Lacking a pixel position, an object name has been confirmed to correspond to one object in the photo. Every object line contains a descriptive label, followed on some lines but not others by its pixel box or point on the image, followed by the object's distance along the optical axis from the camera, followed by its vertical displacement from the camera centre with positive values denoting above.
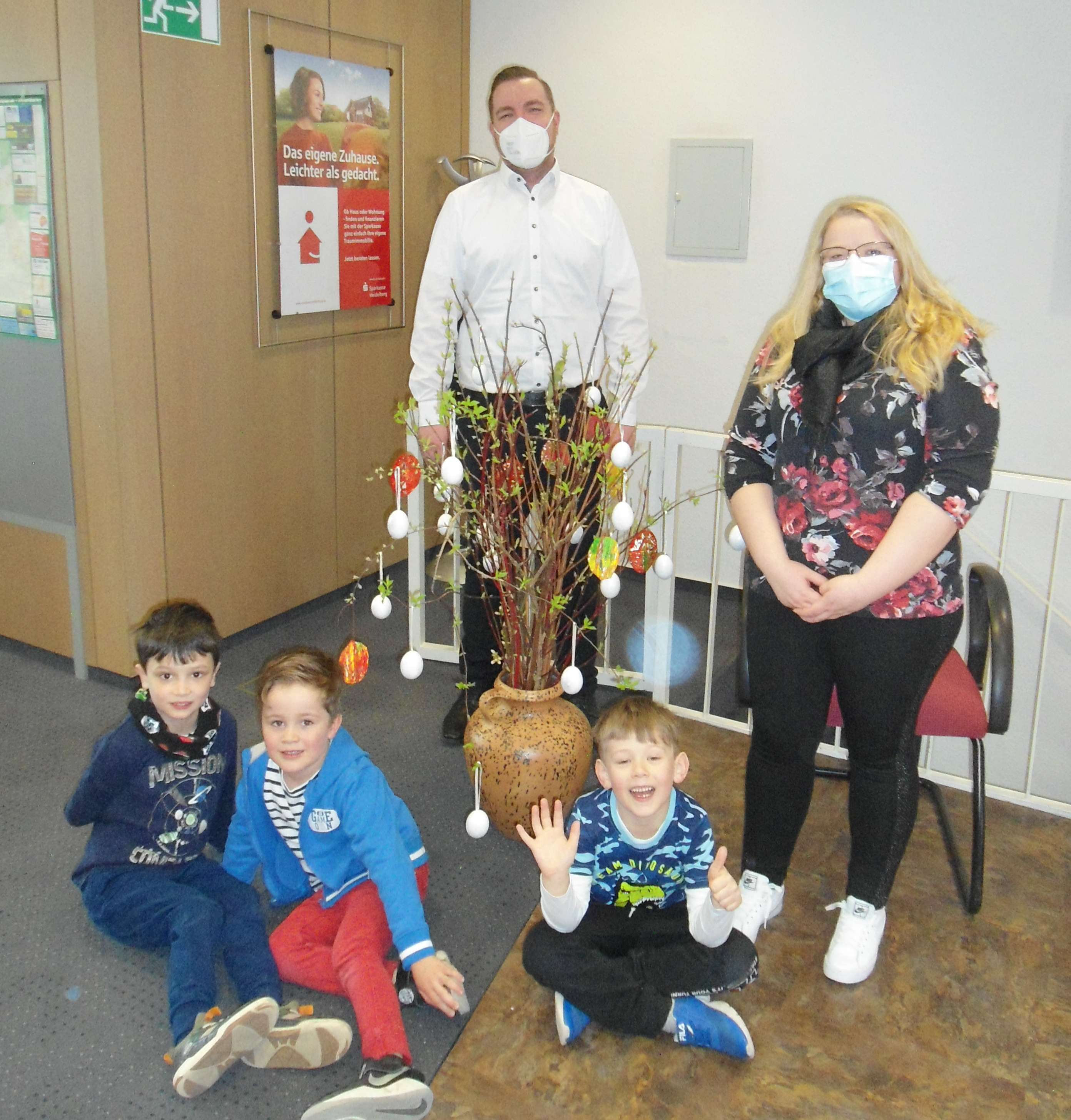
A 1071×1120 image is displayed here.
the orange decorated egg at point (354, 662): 2.16 -0.71
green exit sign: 2.88 +0.65
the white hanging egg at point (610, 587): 2.18 -0.56
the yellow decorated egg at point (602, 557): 2.12 -0.49
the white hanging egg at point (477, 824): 2.15 -0.99
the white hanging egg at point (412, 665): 2.22 -0.73
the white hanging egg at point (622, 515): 2.04 -0.40
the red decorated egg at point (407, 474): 2.33 -0.38
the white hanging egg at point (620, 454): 2.09 -0.30
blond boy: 1.85 -1.02
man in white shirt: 2.75 +0.03
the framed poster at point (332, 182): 3.36 +0.30
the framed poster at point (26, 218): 2.92 +0.14
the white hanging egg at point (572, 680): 2.26 -0.76
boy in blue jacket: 1.91 -1.01
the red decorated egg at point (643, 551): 2.37 -0.53
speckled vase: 2.37 -0.94
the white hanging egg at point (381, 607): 2.17 -0.61
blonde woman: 1.83 -0.35
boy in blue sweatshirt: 1.98 -1.01
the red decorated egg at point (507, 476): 2.29 -0.38
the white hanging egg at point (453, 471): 2.03 -0.33
